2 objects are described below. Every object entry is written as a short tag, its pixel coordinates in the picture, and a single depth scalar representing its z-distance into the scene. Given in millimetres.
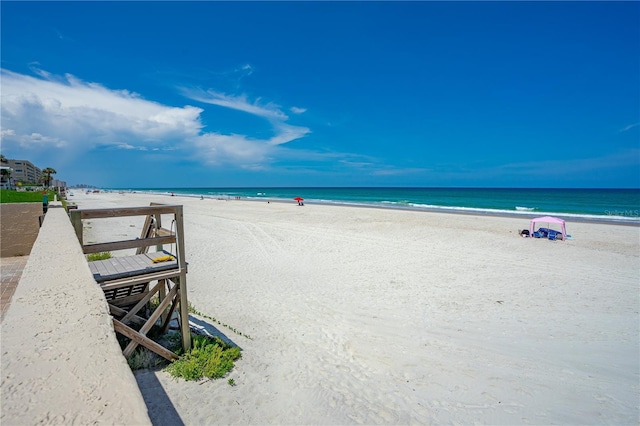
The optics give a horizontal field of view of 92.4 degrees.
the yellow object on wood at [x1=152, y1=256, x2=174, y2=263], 4482
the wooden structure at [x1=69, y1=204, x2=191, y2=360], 3850
